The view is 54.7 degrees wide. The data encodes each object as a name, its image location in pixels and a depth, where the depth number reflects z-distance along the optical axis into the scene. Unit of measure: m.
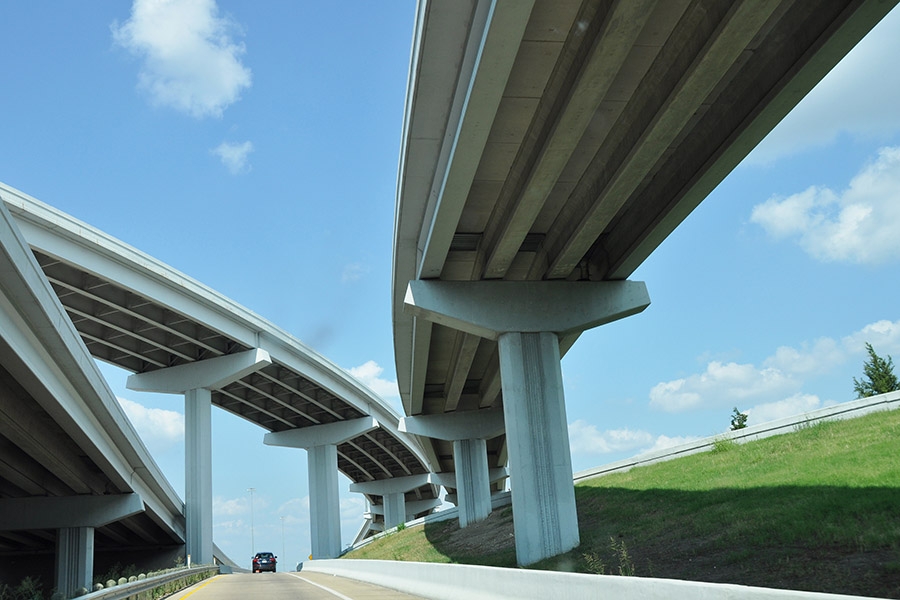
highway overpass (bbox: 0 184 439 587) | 22.64
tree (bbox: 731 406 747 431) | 48.65
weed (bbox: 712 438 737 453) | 27.63
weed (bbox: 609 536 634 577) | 15.65
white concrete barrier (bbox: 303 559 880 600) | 7.46
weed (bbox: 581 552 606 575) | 17.68
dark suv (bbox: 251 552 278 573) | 53.53
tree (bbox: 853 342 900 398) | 46.52
